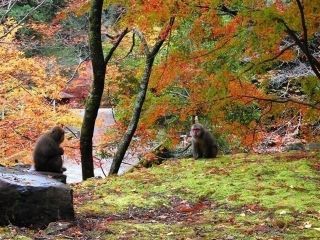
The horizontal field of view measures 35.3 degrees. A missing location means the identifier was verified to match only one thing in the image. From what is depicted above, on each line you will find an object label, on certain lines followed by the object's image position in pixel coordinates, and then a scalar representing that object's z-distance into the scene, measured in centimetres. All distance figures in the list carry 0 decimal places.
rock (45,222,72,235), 525
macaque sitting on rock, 787
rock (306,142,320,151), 1306
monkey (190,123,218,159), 1156
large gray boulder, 529
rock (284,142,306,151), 1381
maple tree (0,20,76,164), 1423
